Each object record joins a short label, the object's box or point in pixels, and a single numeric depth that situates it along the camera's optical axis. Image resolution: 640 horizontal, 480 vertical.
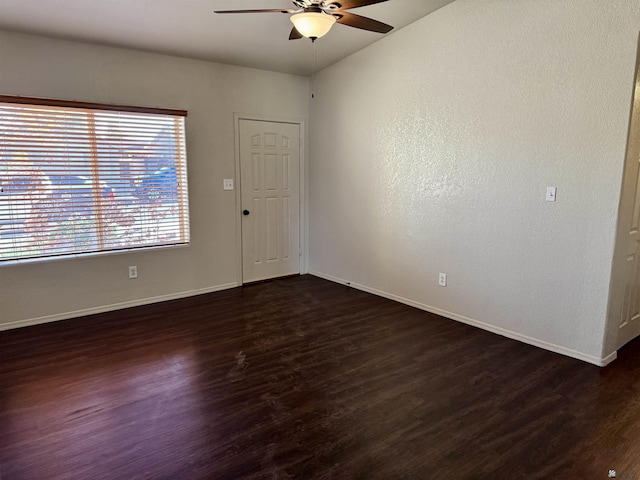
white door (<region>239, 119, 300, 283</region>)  4.84
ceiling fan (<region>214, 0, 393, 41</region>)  2.32
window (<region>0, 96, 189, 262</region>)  3.42
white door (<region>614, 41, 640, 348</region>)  2.70
